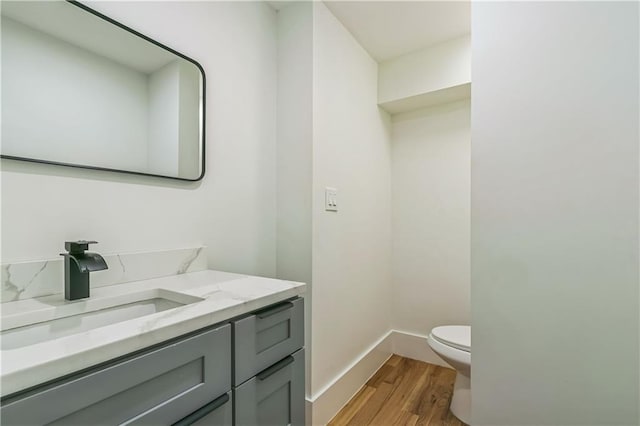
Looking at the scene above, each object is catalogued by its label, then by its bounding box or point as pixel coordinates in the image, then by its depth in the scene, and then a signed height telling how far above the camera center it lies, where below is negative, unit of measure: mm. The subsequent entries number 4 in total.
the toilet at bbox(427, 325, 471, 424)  1672 -788
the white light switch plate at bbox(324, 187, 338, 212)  1741 +92
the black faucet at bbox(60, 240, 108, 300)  862 -143
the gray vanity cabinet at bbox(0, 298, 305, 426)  538 -375
